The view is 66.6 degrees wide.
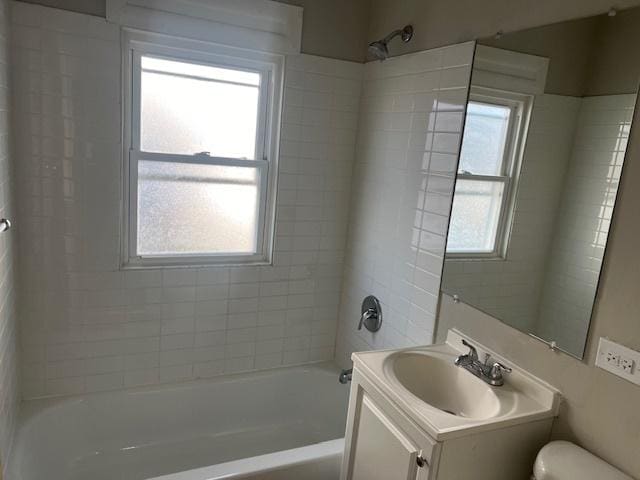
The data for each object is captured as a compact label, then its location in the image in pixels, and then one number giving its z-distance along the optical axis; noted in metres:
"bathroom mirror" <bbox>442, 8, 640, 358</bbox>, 1.47
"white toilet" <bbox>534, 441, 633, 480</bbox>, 1.35
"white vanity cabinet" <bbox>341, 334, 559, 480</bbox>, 1.46
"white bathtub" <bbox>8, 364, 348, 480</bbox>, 2.07
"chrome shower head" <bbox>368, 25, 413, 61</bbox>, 2.29
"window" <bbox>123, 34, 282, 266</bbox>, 2.37
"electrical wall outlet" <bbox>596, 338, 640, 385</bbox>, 1.35
